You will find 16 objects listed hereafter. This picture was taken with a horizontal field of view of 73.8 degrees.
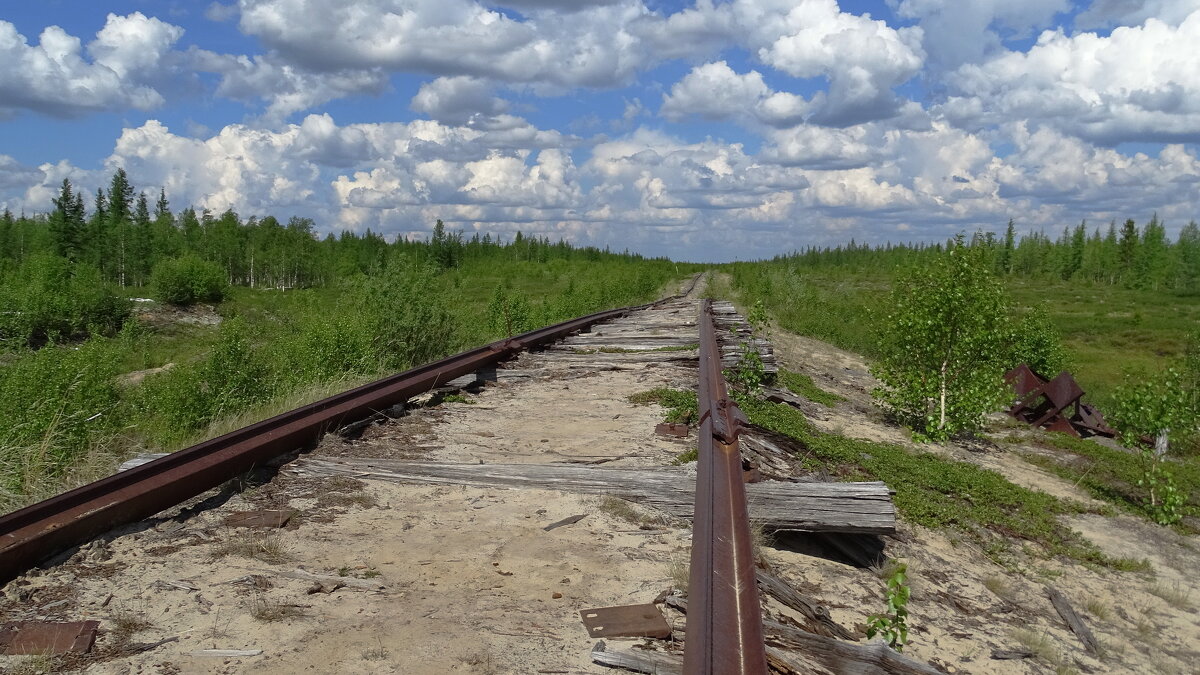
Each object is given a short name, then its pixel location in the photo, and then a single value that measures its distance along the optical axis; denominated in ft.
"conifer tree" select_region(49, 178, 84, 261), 193.57
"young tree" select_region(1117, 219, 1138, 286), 275.39
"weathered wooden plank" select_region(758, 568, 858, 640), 8.70
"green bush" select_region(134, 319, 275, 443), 27.29
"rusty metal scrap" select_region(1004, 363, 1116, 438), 34.99
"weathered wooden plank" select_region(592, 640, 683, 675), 6.59
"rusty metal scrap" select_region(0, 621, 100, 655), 6.81
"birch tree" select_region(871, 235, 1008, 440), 27.04
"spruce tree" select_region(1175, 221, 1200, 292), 253.85
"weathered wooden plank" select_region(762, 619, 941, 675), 7.04
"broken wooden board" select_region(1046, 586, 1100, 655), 12.03
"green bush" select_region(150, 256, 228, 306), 149.69
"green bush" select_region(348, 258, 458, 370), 38.06
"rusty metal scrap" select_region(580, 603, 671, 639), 7.45
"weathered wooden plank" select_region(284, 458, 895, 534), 11.51
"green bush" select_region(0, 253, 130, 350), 105.29
